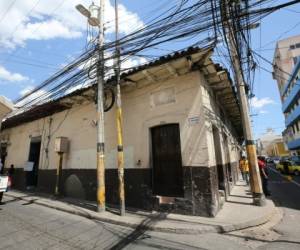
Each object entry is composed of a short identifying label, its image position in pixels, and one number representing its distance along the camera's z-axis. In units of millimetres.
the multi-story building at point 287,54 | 37750
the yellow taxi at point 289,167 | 19934
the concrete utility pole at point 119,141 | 6273
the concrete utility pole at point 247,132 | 6867
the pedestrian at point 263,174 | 8633
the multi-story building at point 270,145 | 61969
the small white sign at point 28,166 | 12250
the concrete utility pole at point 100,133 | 6750
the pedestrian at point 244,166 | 11873
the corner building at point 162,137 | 6262
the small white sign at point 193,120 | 6447
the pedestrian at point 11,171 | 13461
